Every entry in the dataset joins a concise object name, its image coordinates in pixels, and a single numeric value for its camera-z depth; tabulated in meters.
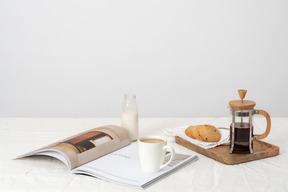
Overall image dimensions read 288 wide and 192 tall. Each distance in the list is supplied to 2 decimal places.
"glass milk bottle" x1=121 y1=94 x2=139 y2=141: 1.22
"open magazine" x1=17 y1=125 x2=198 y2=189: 0.87
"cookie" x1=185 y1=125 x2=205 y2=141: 1.11
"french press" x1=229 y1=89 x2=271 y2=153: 1.00
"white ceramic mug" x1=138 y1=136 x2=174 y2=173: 0.89
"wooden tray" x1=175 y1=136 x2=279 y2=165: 0.97
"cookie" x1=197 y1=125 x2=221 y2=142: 1.10
